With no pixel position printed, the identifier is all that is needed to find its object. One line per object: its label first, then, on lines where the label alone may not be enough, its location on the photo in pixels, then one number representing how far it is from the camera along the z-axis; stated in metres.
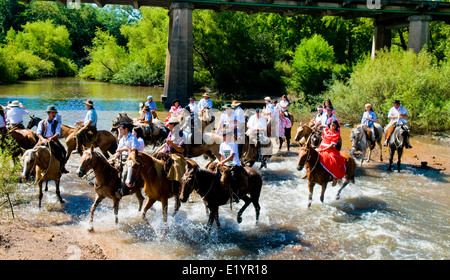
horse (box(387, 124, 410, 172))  15.80
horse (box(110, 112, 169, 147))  16.19
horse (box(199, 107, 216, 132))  16.75
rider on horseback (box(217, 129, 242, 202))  9.44
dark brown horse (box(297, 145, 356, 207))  10.95
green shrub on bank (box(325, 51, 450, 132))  22.81
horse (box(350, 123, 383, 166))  16.05
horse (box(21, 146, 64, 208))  10.39
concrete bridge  27.33
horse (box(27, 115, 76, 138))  15.18
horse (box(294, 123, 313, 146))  15.70
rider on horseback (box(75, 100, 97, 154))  13.57
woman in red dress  11.37
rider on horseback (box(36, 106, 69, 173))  11.34
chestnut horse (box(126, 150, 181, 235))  8.80
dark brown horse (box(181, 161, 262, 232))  8.50
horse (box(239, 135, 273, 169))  14.37
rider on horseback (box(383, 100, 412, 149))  16.02
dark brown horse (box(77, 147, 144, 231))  9.01
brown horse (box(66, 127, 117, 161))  14.57
